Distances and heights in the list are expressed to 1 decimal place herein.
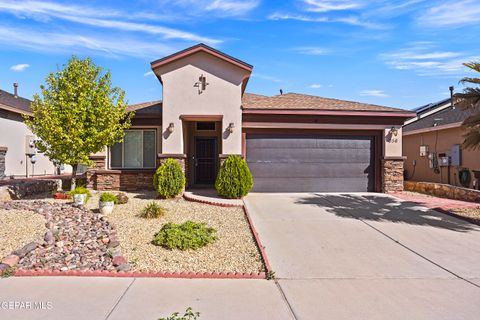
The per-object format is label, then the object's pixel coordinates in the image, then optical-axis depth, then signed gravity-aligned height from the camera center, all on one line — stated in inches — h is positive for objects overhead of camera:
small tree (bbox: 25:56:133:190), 405.7 +56.2
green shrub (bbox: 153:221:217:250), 243.0 -60.8
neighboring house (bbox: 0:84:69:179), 696.4 +30.7
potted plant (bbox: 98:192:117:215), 333.4 -47.3
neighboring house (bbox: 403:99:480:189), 592.7 +17.5
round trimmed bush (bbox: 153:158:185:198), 416.2 -27.8
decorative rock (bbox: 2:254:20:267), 204.3 -65.5
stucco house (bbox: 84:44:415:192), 468.4 +35.0
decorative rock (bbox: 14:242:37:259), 218.2 -63.3
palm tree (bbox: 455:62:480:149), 355.6 +64.4
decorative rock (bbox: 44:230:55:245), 241.4 -60.5
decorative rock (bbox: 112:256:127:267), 211.6 -67.8
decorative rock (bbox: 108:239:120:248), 241.9 -64.5
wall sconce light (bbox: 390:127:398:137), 506.0 +44.1
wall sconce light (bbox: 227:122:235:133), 464.1 +45.2
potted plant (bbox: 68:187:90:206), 361.4 -43.5
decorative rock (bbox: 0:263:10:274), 195.6 -66.7
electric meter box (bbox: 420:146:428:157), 690.2 +18.0
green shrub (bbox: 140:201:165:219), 324.8 -54.0
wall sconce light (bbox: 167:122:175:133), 462.9 +44.7
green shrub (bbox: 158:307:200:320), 143.1 -70.9
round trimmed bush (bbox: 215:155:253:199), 411.2 -26.3
